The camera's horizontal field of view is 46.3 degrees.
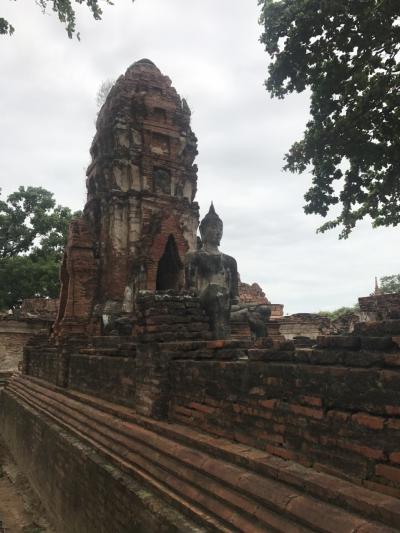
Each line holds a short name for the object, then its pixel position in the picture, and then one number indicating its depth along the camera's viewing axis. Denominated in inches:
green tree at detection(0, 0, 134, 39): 235.5
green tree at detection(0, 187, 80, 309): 999.0
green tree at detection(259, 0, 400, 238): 328.2
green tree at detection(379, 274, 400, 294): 1673.2
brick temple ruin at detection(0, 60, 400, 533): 96.1
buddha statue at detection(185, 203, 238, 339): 257.4
